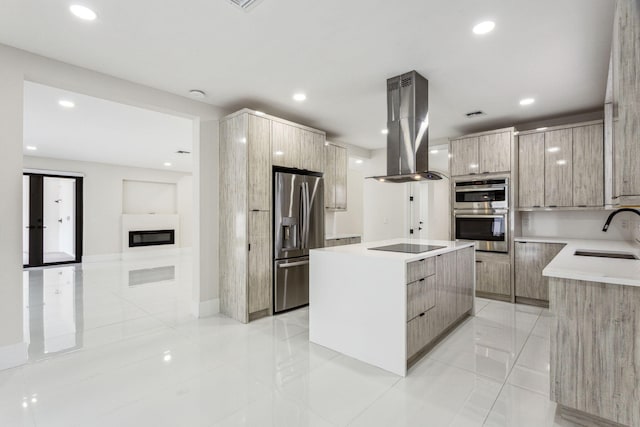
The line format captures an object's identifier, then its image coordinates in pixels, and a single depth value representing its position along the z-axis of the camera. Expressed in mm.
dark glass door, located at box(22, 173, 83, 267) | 7102
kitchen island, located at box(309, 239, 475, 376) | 2285
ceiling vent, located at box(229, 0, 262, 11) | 1900
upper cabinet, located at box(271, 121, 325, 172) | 3742
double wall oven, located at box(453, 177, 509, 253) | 4117
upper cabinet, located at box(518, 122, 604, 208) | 3725
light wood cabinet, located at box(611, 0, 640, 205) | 1460
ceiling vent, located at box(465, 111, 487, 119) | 4032
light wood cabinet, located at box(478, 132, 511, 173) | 4113
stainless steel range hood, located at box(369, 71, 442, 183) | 2924
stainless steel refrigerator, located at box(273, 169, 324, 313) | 3727
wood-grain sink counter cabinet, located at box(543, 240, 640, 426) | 1608
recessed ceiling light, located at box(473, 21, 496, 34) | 2141
